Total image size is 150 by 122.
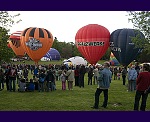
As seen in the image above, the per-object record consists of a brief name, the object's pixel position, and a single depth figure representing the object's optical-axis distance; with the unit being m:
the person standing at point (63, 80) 16.44
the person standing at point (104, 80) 9.79
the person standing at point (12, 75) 15.50
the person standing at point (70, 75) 16.30
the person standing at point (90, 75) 20.11
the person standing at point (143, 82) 8.86
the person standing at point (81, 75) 18.27
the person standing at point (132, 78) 15.35
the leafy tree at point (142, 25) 13.94
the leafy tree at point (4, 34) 12.52
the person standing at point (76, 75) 18.76
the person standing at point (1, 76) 16.31
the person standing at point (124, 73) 20.03
